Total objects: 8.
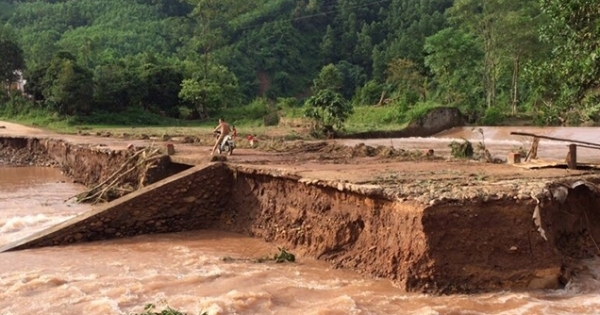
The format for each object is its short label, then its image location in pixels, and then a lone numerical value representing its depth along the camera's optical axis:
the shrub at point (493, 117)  36.94
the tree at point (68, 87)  37.34
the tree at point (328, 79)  54.75
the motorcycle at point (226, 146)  15.29
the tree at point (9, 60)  45.28
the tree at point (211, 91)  42.03
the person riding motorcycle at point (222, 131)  15.03
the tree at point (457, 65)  43.34
